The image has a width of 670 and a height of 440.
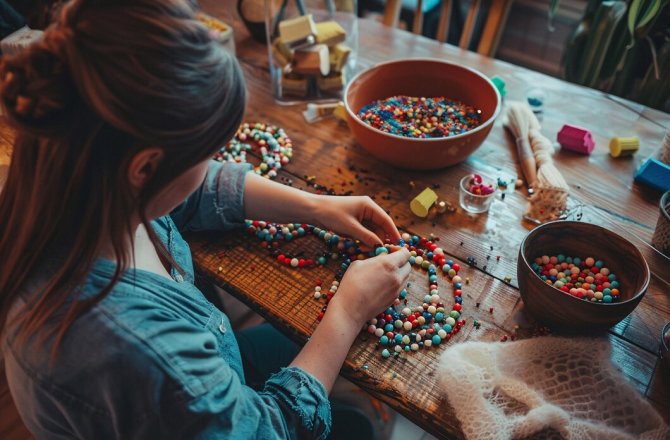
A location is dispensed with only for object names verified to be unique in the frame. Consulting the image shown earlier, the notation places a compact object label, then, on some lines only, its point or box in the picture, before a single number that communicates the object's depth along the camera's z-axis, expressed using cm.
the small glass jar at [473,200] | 106
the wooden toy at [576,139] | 120
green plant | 148
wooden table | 80
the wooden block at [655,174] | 108
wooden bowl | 76
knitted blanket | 70
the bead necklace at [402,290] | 84
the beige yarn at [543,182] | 105
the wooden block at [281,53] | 141
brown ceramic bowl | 109
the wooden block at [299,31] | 136
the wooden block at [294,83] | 140
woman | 52
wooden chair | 161
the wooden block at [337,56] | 141
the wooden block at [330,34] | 139
